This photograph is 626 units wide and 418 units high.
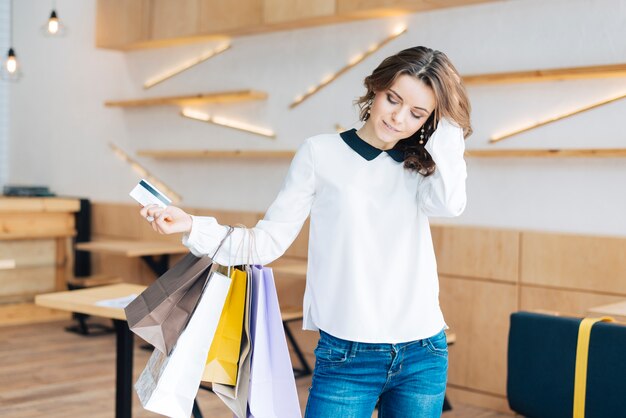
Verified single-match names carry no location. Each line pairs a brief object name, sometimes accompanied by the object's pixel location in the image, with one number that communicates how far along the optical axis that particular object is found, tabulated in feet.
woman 5.42
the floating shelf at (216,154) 17.46
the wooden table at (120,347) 10.93
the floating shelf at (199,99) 17.95
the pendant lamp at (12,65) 18.40
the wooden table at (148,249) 18.28
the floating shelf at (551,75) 12.79
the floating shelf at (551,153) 12.84
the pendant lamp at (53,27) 18.04
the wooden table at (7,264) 20.93
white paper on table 10.76
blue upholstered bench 6.13
